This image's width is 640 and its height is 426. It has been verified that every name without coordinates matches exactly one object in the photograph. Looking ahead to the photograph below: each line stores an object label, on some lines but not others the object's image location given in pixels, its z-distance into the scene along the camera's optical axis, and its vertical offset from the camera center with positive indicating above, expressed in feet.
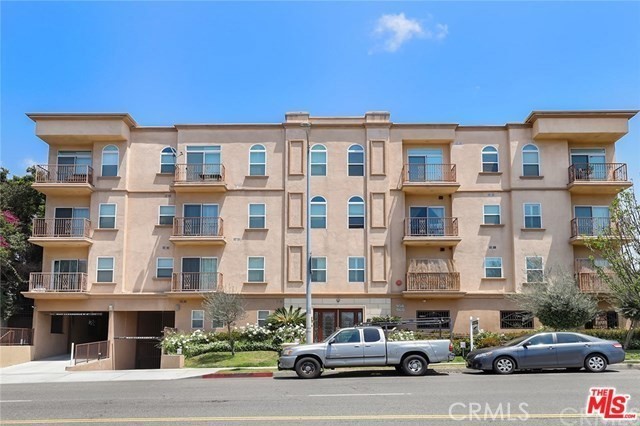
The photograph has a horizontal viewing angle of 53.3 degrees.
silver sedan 65.51 -6.44
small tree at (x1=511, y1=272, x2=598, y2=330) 94.02 -1.94
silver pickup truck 65.05 -6.34
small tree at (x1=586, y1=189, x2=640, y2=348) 74.54 +5.24
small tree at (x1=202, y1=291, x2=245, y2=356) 99.55 -2.68
